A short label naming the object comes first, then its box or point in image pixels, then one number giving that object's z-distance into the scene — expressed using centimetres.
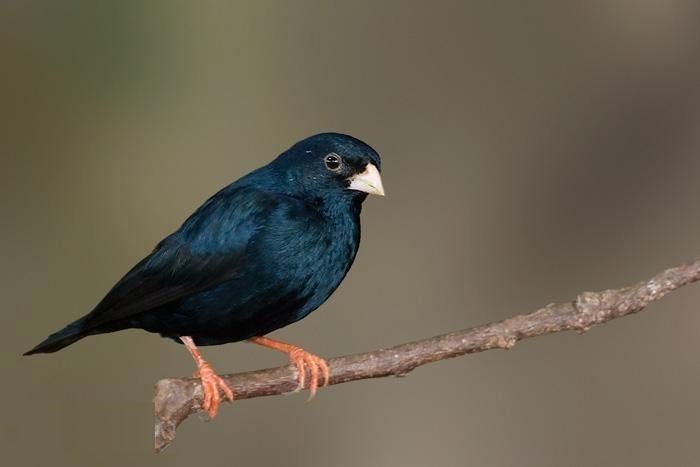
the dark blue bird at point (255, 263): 484
